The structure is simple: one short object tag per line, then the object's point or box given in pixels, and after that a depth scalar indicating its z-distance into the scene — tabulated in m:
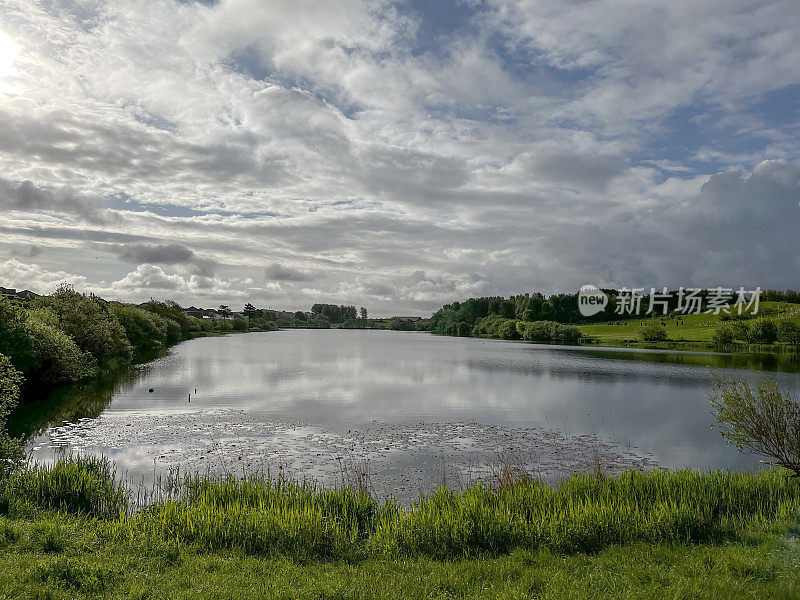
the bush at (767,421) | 14.12
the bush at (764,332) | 94.88
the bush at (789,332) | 91.81
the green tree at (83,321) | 48.44
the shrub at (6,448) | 13.75
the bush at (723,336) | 96.50
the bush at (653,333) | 109.69
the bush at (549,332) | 128.50
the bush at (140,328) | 76.06
